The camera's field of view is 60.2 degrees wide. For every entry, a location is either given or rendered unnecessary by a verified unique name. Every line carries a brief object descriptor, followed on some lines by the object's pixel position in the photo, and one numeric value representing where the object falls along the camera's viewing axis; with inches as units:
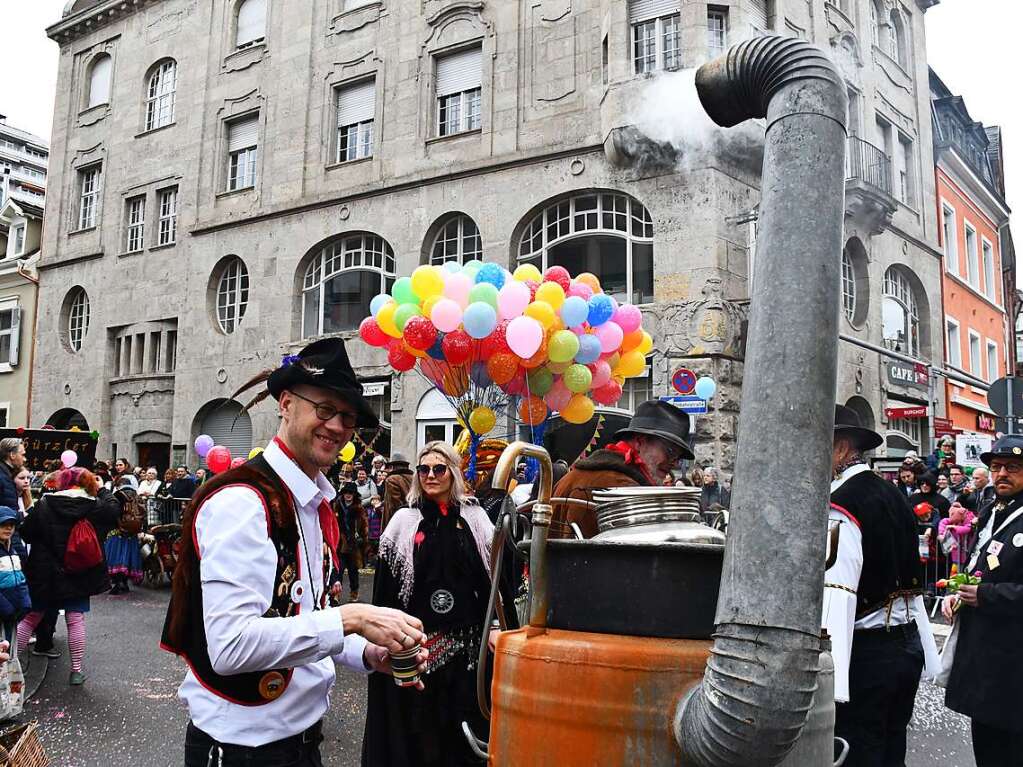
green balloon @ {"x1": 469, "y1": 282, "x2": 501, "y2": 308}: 317.7
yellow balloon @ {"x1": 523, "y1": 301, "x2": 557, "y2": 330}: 313.9
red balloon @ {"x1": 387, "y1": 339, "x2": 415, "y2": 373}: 345.1
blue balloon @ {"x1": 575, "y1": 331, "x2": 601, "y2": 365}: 326.6
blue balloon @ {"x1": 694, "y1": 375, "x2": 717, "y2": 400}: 575.2
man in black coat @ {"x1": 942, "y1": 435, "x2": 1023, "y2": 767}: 156.3
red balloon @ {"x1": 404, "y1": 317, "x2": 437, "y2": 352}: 321.4
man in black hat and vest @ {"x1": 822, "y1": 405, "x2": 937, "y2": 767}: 154.9
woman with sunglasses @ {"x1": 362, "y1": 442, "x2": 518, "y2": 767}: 167.9
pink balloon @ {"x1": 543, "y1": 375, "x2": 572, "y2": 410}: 341.1
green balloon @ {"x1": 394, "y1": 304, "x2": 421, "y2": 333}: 329.4
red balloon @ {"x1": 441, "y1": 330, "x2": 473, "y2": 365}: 320.5
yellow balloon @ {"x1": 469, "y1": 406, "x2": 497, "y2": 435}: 340.2
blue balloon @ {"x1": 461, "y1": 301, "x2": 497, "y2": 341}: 310.8
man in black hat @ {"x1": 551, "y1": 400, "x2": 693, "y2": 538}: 167.5
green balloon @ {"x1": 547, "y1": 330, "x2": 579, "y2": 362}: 315.6
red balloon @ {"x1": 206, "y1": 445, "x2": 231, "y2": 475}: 352.8
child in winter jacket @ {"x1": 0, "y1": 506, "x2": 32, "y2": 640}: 242.5
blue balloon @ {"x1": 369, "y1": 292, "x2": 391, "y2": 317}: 353.1
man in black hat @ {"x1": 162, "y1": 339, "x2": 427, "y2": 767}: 87.3
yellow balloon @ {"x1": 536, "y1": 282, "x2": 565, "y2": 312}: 324.5
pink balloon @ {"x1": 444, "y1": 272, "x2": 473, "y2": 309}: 324.8
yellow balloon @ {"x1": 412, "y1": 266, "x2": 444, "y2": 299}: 329.1
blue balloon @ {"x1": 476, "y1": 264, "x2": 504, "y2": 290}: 331.0
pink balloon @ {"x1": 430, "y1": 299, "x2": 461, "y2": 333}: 315.9
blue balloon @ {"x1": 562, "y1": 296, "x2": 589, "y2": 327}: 320.2
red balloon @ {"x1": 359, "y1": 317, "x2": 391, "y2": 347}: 351.3
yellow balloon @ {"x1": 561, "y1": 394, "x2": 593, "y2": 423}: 348.2
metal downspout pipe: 66.0
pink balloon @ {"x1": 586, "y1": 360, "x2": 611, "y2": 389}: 342.3
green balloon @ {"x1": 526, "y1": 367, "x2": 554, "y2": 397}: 333.7
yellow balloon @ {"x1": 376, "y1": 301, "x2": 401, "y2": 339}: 337.7
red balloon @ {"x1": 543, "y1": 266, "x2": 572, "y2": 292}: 349.1
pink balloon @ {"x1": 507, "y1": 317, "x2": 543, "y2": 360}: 305.7
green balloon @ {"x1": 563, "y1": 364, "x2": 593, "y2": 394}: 329.4
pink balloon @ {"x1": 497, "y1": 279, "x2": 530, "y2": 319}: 315.9
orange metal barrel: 71.0
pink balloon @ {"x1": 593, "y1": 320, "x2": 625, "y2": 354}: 333.7
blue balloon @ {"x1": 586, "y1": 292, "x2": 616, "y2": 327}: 331.3
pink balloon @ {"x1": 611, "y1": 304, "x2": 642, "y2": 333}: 346.0
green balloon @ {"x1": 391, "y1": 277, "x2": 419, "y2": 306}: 336.8
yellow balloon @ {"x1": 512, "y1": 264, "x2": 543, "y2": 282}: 343.6
